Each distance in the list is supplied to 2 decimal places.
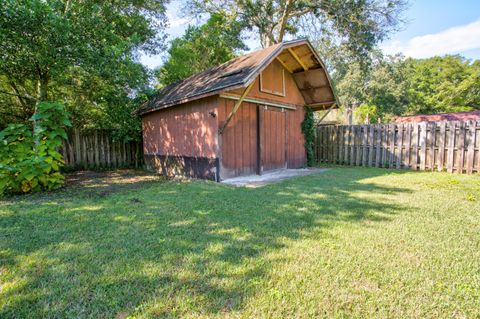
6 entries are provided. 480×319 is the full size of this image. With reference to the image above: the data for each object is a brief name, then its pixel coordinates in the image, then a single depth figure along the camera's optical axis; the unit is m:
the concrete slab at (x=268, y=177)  6.44
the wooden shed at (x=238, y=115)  6.71
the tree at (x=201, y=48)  13.06
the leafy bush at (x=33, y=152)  5.06
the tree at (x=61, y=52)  5.49
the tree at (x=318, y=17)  11.60
